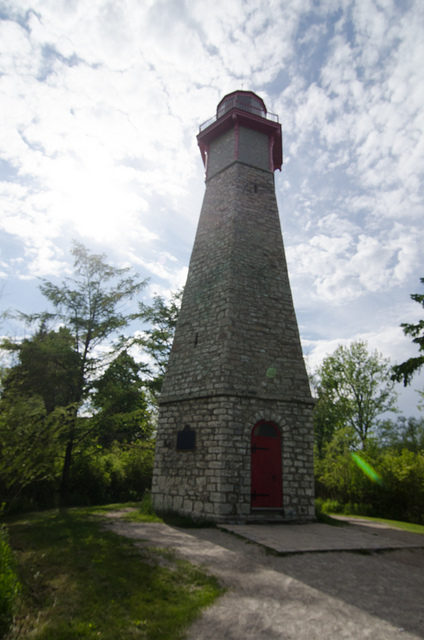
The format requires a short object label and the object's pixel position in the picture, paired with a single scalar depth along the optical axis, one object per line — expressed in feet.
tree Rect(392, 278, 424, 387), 31.63
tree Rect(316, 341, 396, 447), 91.45
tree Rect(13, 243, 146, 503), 42.66
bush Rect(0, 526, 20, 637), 10.53
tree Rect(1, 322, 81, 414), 41.22
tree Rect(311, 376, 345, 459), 88.36
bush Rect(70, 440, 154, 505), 46.58
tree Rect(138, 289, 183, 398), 60.75
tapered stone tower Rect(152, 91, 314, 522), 32.24
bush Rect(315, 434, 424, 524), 40.32
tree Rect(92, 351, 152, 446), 42.91
